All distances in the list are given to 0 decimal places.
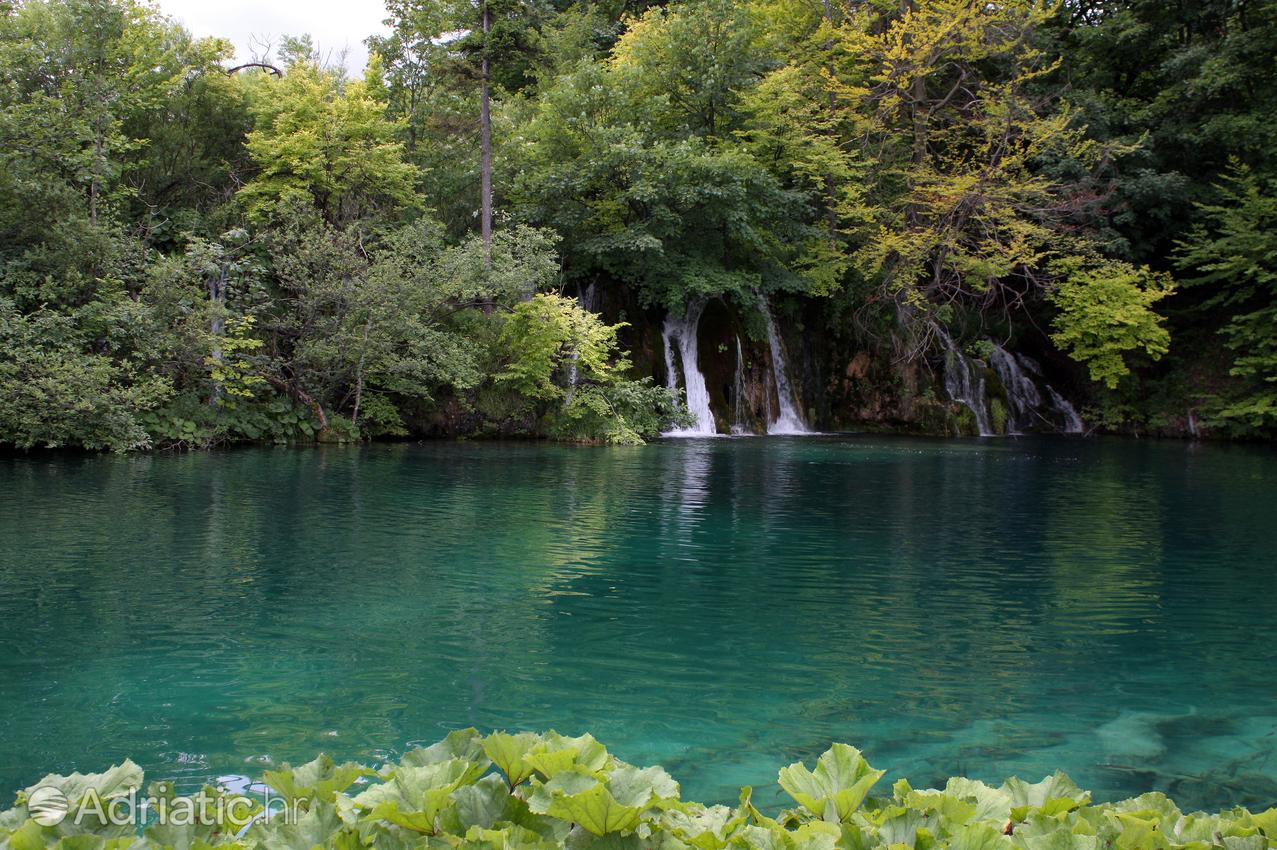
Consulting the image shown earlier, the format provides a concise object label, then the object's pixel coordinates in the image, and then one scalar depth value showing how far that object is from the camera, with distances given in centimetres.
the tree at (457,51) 2541
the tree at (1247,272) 2573
